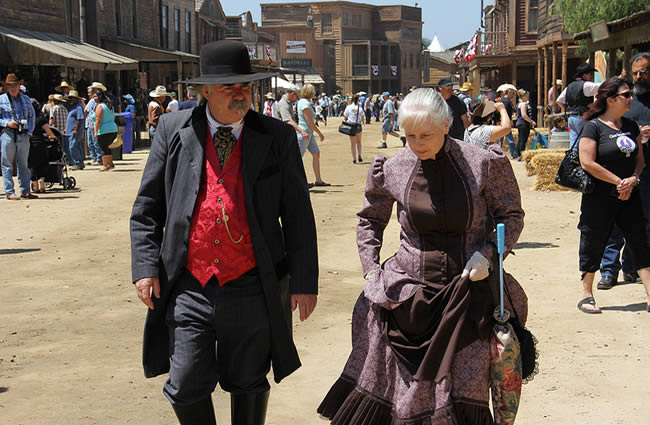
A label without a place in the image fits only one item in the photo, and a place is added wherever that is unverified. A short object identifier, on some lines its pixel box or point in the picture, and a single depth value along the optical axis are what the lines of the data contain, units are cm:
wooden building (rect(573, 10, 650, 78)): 1559
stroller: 1450
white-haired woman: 359
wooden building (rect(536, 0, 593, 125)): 2667
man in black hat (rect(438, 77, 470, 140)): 936
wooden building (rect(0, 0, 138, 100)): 2339
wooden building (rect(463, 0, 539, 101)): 4072
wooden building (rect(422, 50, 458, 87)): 8481
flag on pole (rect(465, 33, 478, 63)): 4353
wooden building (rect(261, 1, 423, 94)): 8012
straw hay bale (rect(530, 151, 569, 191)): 1436
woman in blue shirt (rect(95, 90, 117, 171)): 1812
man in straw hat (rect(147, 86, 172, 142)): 1770
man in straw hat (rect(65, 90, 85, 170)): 1788
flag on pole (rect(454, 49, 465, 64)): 5553
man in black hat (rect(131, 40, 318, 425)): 348
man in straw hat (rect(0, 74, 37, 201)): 1306
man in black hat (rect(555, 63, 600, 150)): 1054
